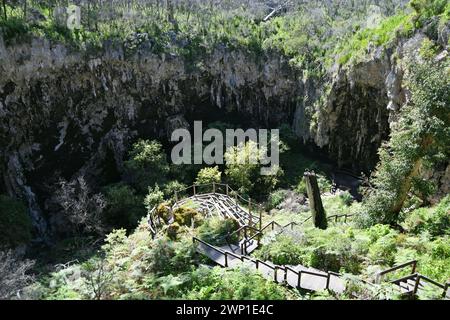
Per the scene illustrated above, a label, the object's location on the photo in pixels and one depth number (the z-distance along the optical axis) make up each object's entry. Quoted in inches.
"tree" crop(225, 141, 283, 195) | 1111.6
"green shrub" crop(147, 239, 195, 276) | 411.5
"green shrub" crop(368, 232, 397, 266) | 421.1
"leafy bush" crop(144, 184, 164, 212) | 948.0
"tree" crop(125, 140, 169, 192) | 1099.9
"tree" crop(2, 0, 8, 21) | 1048.2
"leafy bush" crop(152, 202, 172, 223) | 583.2
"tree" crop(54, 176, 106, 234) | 937.5
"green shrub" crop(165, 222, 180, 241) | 510.3
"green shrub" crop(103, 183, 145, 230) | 1002.1
